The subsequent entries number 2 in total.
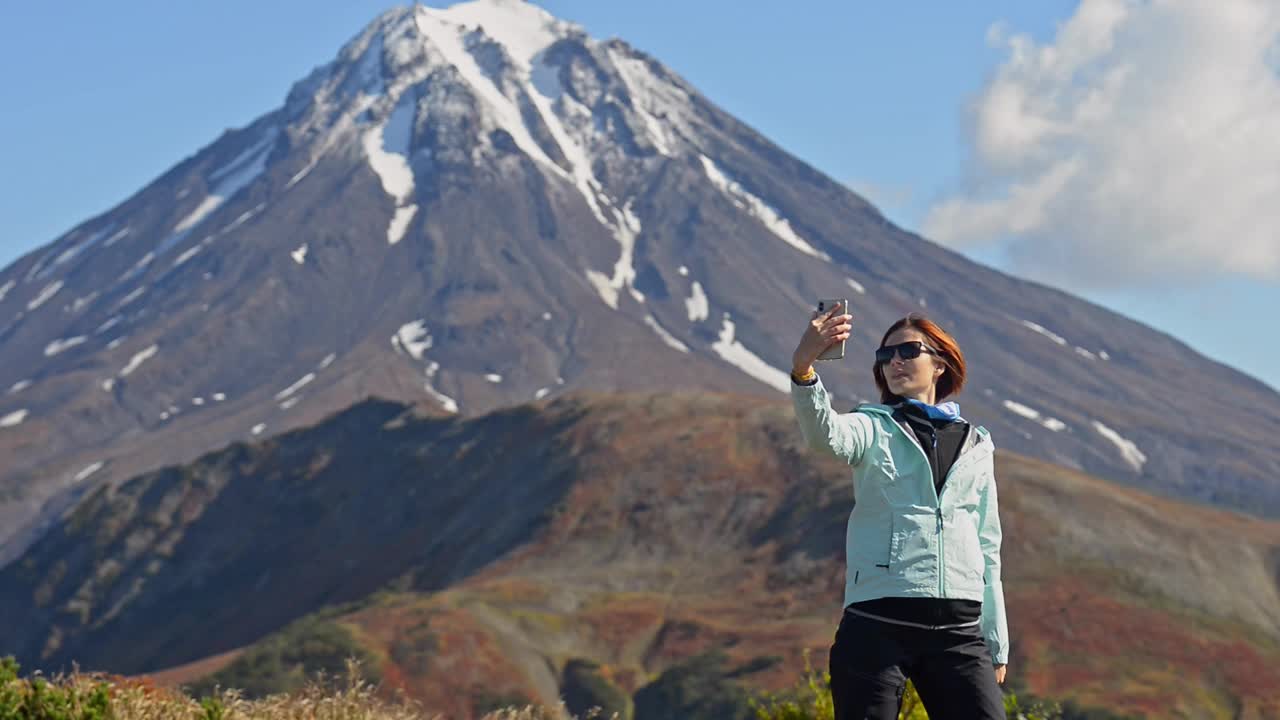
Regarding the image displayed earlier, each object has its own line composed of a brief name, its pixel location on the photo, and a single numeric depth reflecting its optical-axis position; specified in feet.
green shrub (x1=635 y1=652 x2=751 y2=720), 227.20
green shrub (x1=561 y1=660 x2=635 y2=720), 231.09
